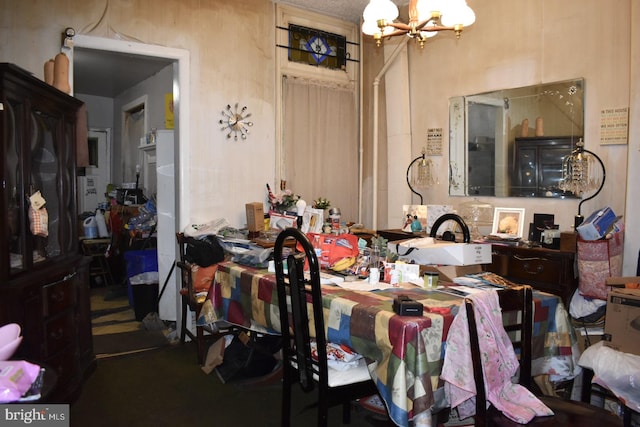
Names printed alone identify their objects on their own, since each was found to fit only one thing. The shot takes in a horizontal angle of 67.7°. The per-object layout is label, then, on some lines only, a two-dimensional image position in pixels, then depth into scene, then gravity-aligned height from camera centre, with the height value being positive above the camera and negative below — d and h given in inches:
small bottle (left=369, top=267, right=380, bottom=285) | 97.5 -17.6
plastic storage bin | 184.9 -35.7
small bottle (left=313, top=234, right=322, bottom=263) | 112.6 -13.1
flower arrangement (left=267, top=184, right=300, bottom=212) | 173.8 -3.9
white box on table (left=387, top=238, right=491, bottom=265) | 100.0 -13.6
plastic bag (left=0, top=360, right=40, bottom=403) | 43.0 -17.5
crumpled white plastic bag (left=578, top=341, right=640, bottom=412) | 80.4 -31.9
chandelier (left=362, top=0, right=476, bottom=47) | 104.7 +39.1
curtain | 193.0 +20.1
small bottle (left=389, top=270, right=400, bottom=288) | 97.1 -18.0
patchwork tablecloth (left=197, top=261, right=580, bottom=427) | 70.4 -24.3
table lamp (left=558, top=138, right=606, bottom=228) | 136.2 +4.8
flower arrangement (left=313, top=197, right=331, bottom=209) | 175.5 -5.5
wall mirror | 144.0 +17.0
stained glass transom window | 191.3 +59.3
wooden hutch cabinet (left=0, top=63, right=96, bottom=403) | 94.1 -9.9
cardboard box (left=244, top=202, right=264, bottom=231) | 165.6 -9.0
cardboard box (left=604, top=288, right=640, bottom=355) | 98.4 -27.5
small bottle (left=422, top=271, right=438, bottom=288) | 93.7 -17.7
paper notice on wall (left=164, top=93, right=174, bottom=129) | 213.2 +35.1
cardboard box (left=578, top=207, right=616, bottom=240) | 121.0 -9.0
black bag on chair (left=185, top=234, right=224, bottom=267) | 143.9 -18.8
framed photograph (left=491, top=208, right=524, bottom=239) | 148.3 -10.5
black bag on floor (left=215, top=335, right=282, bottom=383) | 128.3 -46.8
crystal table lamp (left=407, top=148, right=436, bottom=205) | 185.2 +5.9
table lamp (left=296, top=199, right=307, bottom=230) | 167.0 -6.7
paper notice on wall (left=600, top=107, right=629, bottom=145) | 130.0 +17.7
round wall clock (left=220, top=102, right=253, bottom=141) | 171.9 +24.9
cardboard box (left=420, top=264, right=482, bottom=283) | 102.7 -17.7
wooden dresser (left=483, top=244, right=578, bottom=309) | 128.2 -22.1
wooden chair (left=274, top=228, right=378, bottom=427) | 80.0 -27.1
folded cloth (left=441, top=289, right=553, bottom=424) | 71.0 -26.3
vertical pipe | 200.8 +22.0
